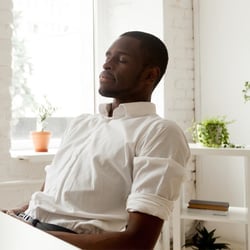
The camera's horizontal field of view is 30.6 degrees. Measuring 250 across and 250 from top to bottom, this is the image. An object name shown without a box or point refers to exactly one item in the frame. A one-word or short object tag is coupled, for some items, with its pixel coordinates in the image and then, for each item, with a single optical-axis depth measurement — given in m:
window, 2.76
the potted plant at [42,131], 2.58
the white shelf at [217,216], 2.46
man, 1.23
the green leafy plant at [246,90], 2.66
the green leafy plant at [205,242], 2.91
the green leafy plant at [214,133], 2.58
